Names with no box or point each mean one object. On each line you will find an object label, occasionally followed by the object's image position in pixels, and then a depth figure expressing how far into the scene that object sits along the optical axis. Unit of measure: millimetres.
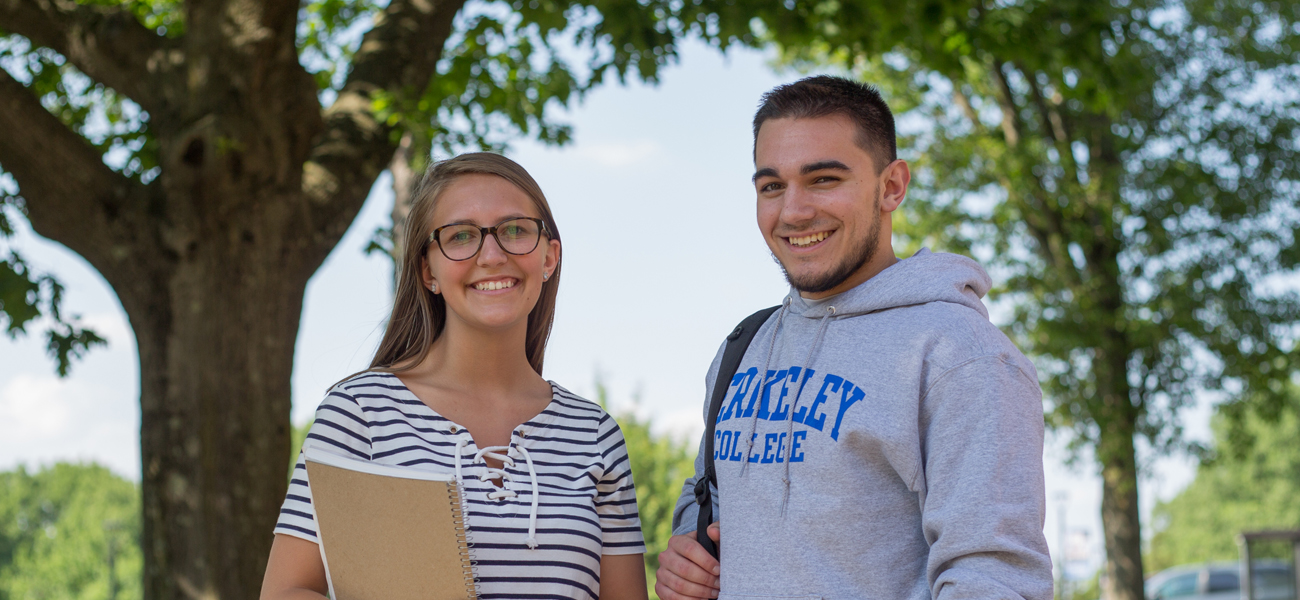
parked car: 26562
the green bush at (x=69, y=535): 60938
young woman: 2482
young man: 2002
